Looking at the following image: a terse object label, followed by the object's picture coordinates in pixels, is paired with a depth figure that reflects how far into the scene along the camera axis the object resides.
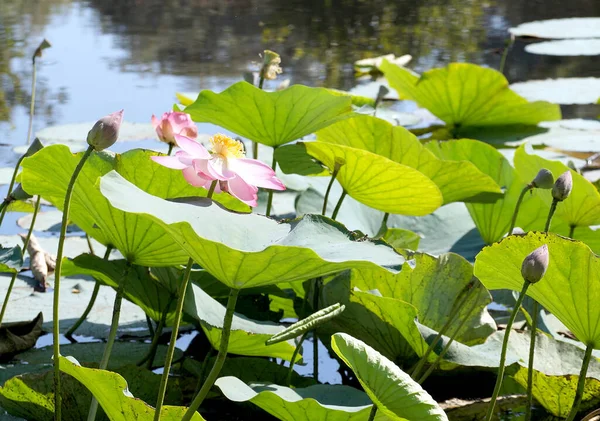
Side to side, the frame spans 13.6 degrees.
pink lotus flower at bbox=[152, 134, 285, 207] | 3.94
